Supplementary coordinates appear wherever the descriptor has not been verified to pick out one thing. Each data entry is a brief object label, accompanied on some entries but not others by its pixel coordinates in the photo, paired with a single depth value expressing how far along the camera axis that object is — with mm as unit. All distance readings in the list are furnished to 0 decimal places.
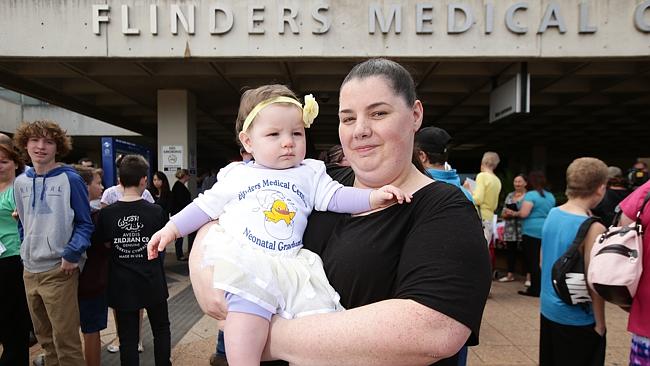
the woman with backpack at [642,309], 2238
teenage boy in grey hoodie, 3342
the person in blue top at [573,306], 2883
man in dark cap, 3596
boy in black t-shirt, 3438
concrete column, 9633
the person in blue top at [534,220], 6602
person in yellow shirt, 6055
